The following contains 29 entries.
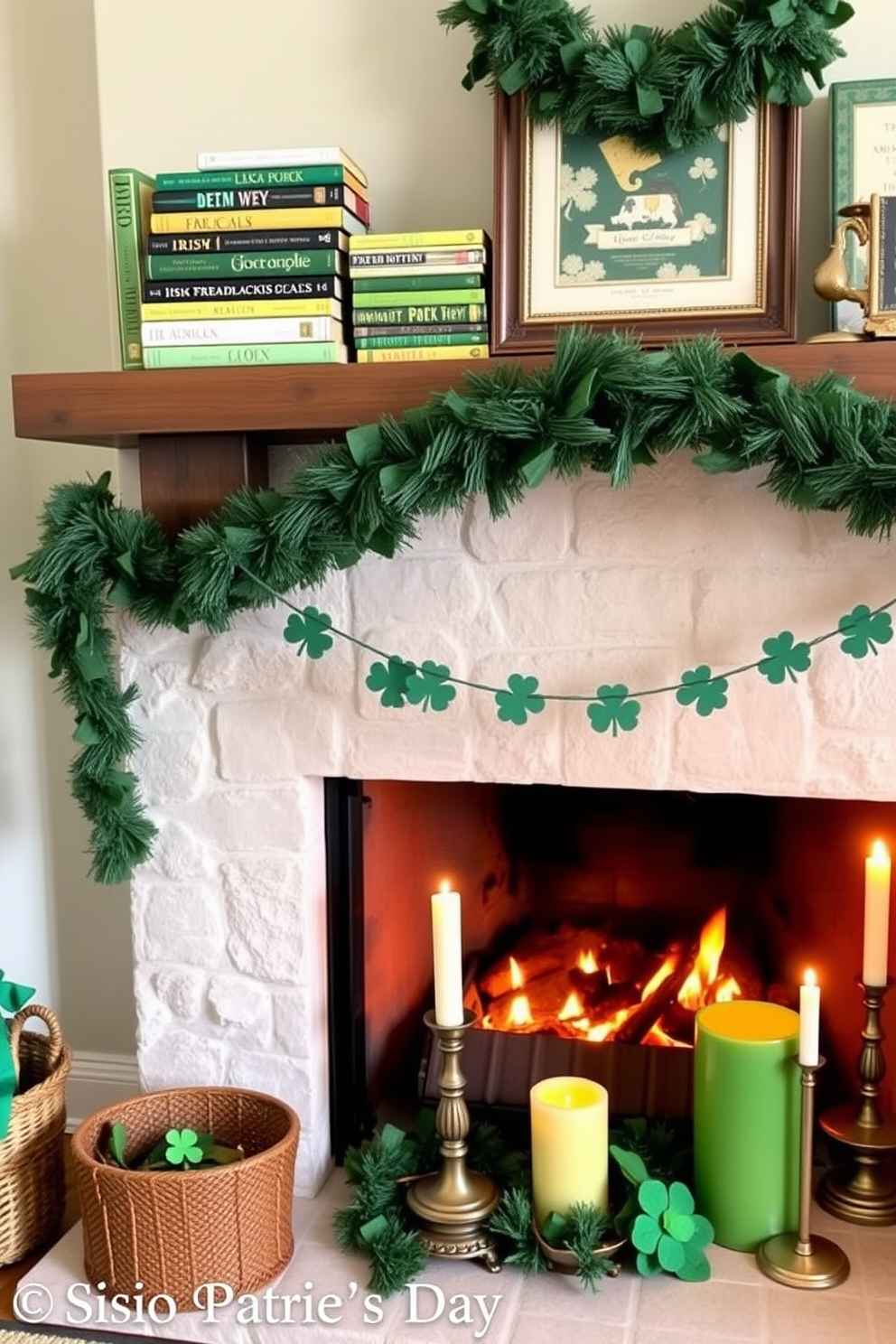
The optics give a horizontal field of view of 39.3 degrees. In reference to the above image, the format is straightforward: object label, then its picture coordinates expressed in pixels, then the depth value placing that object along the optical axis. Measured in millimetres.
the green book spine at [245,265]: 1514
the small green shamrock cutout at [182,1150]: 1590
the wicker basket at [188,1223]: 1493
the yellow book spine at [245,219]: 1515
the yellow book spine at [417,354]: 1505
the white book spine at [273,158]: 1505
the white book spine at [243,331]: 1517
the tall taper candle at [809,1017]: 1446
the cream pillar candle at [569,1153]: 1514
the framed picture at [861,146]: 1451
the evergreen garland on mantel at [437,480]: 1321
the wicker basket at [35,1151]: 1670
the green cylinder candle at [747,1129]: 1526
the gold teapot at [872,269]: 1365
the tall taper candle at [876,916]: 1599
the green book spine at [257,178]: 1508
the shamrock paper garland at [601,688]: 1434
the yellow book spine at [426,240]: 1498
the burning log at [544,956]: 1941
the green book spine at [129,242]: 1565
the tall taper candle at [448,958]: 1535
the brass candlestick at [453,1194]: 1552
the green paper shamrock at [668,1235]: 1521
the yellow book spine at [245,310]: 1517
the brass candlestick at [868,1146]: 1625
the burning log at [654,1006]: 1874
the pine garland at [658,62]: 1391
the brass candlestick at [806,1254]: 1485
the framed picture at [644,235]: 1455
